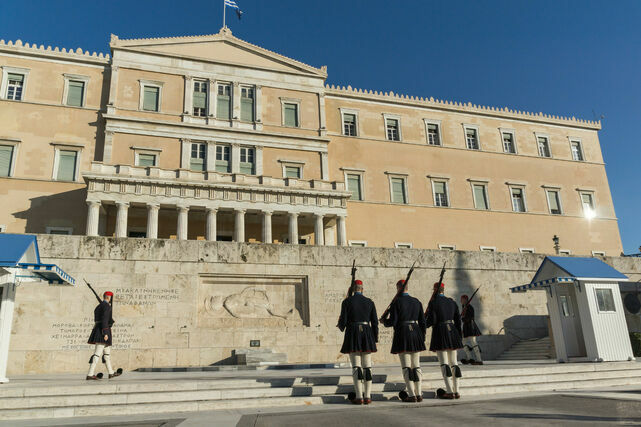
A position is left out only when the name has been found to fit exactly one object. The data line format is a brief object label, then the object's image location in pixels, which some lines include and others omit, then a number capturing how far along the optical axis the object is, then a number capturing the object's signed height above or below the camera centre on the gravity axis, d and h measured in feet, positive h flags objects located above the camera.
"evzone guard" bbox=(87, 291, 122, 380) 33.65 +0.56
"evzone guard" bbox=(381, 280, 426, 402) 26.23 -0.31
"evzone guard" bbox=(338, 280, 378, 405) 25.50 -0.29
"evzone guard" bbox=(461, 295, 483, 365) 43.14 -0.59
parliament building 91.25 +38.64
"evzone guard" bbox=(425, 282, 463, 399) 27.17 -0.39
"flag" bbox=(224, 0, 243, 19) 114.85 +77.26
